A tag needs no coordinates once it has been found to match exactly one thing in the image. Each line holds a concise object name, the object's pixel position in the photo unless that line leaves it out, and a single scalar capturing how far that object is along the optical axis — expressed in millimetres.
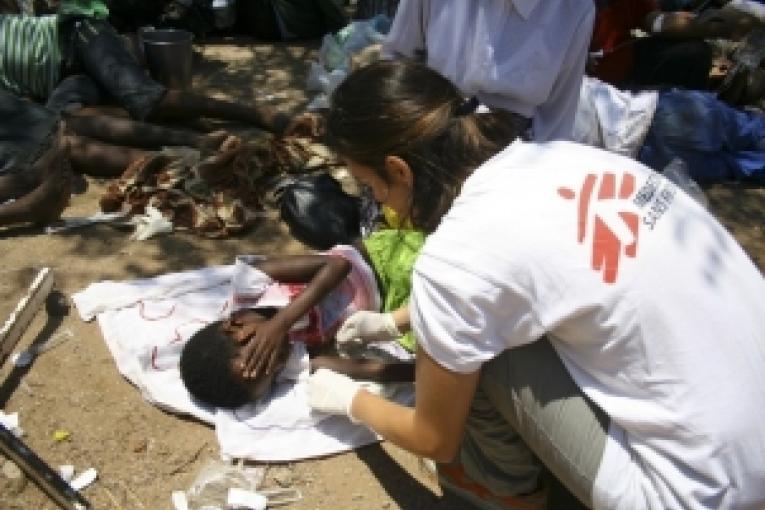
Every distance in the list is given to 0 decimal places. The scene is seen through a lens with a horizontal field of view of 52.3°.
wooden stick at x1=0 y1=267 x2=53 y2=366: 2279
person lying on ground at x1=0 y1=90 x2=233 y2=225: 3018
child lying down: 2164
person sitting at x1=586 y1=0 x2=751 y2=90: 3980
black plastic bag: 2979
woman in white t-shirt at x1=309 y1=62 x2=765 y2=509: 1310
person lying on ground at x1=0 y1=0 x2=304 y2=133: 3768
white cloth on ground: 2150
